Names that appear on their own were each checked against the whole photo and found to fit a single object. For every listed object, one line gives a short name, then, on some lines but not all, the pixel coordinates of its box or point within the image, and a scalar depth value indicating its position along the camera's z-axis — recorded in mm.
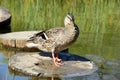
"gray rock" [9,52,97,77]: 7532
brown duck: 7839
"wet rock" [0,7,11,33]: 11870
